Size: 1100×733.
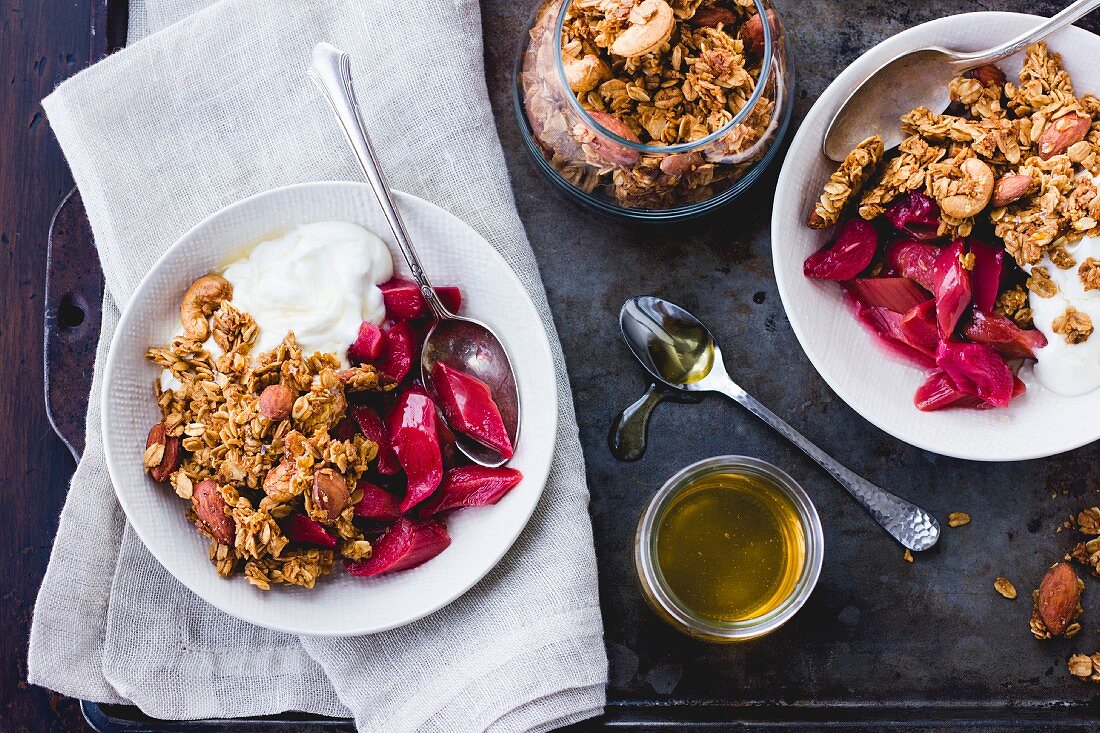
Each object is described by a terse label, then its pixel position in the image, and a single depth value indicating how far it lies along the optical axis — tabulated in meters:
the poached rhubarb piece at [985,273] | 0.67
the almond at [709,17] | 0.68
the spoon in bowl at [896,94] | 0.68
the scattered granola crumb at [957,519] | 0.73
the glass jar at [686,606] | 0.70
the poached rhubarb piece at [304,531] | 0.67
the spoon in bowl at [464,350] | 0.68
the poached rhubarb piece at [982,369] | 0.67
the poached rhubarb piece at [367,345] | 0.68
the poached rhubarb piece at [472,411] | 0.69
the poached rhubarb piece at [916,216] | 0.67
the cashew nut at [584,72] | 0.66
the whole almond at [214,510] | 0.66
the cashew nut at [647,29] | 0.65
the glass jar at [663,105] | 0.66
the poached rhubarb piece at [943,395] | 0.69
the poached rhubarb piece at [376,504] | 0.67
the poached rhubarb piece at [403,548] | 0.68
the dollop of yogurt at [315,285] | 0.67
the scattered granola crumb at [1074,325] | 0.66
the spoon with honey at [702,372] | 0.72
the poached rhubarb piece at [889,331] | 0.69
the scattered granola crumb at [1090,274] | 0.65
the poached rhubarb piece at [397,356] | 0.69
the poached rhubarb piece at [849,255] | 0.68
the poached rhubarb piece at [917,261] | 0.67
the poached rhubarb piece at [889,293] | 0.68
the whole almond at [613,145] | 0.66
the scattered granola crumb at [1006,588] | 0.72
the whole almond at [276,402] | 0.65
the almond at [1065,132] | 0.66
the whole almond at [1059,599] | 0.72
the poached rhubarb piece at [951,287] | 0.66
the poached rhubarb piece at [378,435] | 0.68
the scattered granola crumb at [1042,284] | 0.66
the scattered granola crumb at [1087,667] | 0.72
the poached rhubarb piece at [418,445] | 0.68
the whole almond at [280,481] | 0.65
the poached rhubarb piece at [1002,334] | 0.67
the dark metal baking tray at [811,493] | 0.72
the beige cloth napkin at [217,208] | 0.70
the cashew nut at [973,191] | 0.66
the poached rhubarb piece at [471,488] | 0.69
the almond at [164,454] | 0.67
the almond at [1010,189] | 0.66
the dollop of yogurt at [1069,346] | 0.66
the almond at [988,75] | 0.69
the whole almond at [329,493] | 0.65
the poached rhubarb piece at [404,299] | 0.69
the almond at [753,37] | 0.67
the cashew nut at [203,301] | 0.68
